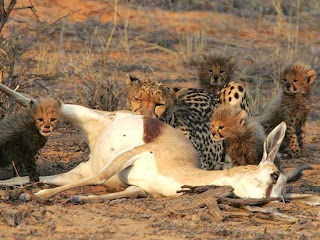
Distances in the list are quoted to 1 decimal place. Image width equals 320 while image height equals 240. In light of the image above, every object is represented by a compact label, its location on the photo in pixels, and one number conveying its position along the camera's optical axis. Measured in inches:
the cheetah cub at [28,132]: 555.2
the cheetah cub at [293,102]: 767.1
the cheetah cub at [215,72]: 823.7
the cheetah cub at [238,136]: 585.8
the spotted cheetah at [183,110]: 613.9
